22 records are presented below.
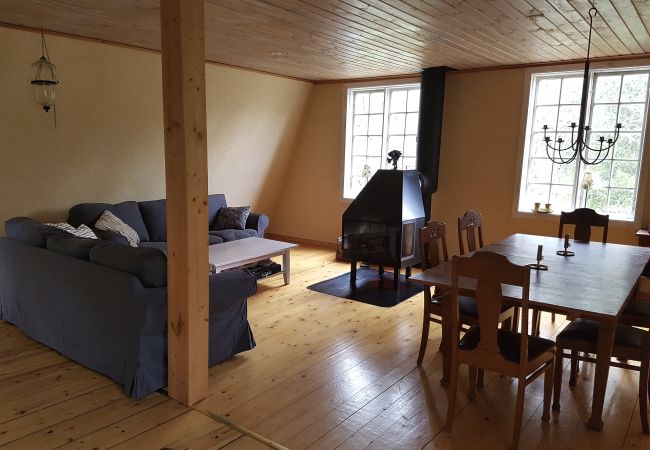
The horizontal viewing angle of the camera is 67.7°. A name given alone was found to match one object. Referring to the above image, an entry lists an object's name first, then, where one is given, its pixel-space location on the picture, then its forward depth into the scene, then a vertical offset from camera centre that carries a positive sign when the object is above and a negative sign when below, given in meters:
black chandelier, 2.99 +0.17
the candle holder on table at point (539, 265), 3.09 -0.66
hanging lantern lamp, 4.29 +0.57
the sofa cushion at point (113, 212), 4.90 -0.68
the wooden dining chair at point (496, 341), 2.32 -0.94
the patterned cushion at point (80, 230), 4.41 -0.76
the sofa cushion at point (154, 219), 5.54 -0.79
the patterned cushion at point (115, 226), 4.88 -0.78
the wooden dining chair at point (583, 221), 4.24 -0.50
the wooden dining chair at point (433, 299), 3.14 -0.93
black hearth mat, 4.94 -1.42
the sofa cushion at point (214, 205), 6.23 -0.69
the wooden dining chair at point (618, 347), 2.62 -0.99
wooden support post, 2.46 -0.22
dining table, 2.42 -0.68
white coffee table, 4.46 -0.98
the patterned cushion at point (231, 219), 6.15 -0.84
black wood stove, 5.26 -0.72
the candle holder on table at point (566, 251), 3.55 -0.65
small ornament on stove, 5.66 +0.02
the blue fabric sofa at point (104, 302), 2.83 -0.99
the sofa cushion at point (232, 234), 5.76 -0.98
